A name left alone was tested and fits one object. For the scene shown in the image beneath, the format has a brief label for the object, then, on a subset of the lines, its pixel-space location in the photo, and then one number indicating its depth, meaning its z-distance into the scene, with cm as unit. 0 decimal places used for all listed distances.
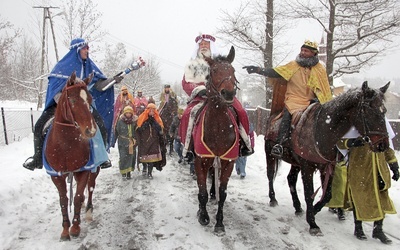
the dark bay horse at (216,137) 448
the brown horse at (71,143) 406
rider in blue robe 466
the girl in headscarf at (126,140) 846
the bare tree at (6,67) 2295
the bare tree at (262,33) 1346
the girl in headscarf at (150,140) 877
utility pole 2079
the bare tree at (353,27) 1127
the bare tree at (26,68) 3730
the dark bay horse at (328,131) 386
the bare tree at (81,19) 1811
